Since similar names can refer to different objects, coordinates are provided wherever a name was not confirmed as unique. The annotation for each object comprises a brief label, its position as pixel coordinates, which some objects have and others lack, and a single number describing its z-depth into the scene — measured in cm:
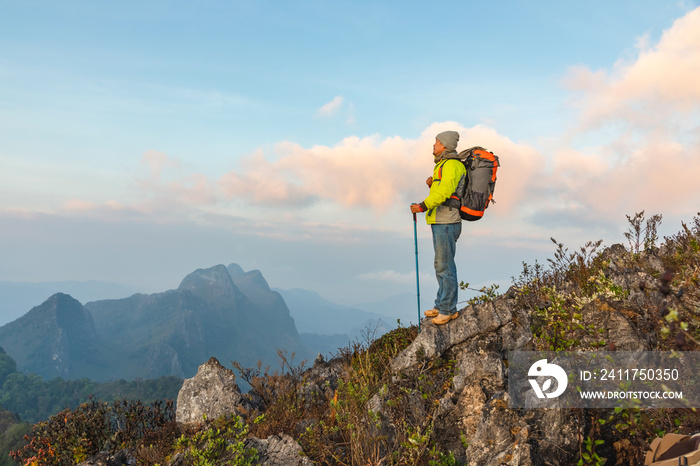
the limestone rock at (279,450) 615
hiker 832
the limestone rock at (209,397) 856
